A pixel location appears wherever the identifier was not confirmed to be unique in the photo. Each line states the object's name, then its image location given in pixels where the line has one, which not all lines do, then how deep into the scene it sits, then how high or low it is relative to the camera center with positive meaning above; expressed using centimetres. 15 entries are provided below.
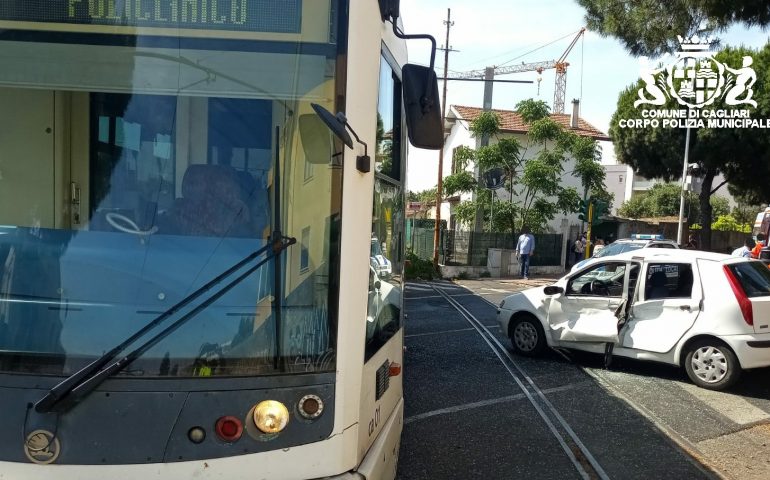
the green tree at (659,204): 5453 +176
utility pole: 2261 +95
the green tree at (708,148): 2578 +336
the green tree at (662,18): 812 +295
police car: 1648 -54
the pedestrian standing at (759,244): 1816 -47
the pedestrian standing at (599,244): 2377 -86
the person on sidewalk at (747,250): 1482 -51
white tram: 235 -7
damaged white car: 698 -106
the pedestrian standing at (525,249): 2156 -102
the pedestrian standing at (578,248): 2514 -106
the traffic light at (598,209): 2111 +41
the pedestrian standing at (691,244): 2650 -76
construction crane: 7889 +1888
